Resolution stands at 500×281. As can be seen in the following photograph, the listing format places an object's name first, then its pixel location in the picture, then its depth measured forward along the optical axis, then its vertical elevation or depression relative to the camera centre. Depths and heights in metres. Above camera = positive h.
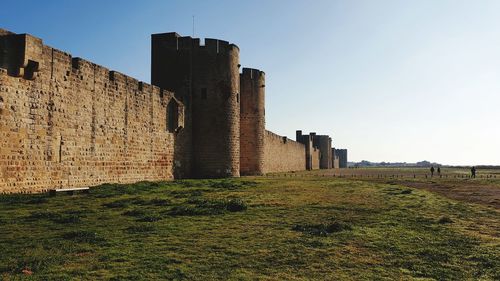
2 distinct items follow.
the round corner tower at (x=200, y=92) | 24.88 +4.96
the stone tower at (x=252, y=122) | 30.81 +3.86
